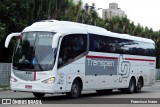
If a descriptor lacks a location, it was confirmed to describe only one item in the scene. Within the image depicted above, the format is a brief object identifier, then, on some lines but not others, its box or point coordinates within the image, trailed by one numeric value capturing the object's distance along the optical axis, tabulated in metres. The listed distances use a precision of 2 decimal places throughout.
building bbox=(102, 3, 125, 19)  131.38
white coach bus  17.67
